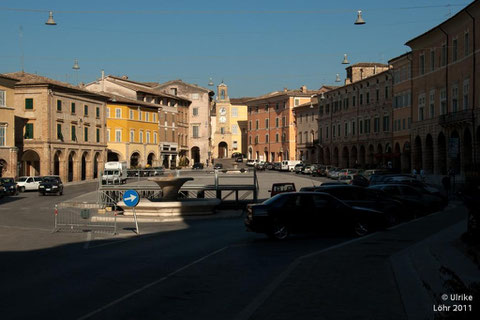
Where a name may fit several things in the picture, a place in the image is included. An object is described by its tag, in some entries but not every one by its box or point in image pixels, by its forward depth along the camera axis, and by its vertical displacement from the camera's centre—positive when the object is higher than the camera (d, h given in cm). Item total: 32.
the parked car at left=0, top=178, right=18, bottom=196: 4989 -153
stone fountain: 3095 -190
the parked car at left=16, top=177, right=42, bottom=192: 5659 -148
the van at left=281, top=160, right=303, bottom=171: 9888 -14
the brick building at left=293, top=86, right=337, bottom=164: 11138 +601
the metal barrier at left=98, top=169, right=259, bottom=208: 3466 -121
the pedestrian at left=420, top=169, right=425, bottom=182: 5261 -106
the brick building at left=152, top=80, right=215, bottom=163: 11950 +1000
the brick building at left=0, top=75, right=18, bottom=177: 6001 +329
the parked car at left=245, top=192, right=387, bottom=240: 1959 -162
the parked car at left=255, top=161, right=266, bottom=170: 10425 -28
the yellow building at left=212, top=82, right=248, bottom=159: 14675 +905
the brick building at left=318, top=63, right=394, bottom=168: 7944 +607
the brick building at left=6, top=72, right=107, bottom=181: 6700 +426
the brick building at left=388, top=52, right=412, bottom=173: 6981 +589
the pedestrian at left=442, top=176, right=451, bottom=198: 4085 -128
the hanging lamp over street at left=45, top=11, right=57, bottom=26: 3312 +739
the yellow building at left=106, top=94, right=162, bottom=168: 8788 +485
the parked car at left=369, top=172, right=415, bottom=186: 3804 -89
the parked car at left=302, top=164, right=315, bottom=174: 8600 -69
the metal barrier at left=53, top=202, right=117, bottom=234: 2559 -243
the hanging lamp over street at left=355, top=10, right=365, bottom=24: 3288 +727
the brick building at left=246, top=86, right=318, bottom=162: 12188 +800
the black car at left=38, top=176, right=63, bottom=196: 5119 -163
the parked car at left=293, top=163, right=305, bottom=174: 9111 -50
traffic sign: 2422 -123
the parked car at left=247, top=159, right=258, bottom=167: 11602 +45
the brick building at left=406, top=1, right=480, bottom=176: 5062 +627
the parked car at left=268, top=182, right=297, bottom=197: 3833 -144
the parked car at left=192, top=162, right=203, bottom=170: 9875 -19
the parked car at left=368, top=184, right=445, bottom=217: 2806 -154
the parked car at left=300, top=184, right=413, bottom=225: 2375 -133
